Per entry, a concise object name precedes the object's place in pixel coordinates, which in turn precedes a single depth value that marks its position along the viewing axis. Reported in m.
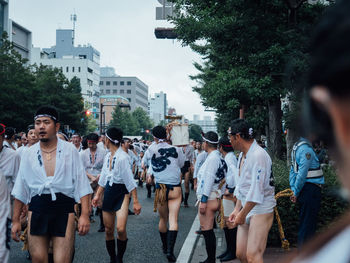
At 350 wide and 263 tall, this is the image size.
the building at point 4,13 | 60.81
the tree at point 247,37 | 9.56
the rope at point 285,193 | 7.35
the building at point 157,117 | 196.93
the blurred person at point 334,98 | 0.74
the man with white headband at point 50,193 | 4.70
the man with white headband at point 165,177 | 7.92
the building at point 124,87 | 158.38
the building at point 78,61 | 113.12
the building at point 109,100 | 134.50
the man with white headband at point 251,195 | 4.77
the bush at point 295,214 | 7.78
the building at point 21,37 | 69.86
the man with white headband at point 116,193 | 6.90
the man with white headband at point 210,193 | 6.73
